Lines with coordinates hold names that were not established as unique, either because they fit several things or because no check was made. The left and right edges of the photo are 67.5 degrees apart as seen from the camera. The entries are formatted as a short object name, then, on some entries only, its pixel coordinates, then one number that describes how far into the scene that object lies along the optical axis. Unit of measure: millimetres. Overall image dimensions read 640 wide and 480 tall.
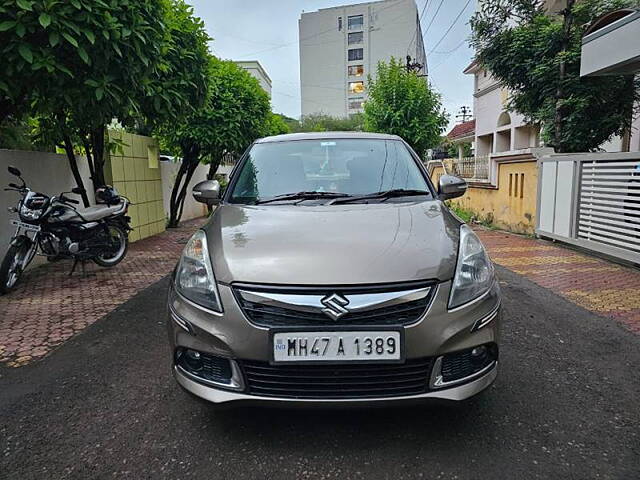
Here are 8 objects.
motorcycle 5461
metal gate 6082
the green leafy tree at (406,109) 18516
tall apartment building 65438
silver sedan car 2027
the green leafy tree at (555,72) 8789
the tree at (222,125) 10969
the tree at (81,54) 3906
